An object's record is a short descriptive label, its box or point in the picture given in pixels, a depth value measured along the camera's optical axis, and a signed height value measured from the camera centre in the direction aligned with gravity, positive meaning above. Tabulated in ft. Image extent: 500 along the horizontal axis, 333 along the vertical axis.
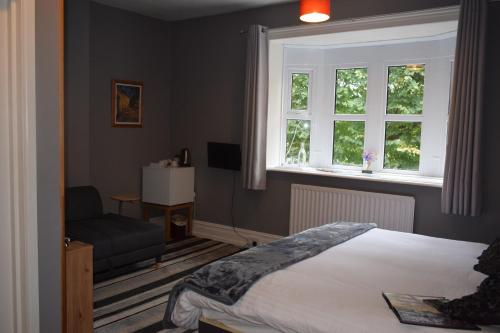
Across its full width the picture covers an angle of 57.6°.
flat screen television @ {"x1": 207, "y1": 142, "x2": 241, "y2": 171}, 16.52 -0.93
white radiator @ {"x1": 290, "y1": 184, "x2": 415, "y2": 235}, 13.67 -2.34
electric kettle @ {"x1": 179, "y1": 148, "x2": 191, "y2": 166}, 17.85 -1.10
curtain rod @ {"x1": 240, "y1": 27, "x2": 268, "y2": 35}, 16.29 +3.57
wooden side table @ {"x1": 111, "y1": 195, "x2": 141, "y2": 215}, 15.42 -2.43
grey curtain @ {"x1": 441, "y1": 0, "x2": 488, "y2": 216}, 11.75 +0.55
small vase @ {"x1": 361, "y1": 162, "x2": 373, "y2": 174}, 15.53 -1.15
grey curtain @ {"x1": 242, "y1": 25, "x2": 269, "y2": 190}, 15.64 +0.80
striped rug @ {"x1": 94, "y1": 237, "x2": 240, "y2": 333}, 10.34 -4.39
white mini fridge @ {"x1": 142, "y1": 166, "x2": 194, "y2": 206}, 16.84 -2.14
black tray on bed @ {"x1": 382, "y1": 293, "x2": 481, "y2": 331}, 6.18 -2.49
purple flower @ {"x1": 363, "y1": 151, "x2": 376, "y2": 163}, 15.74 -0.77
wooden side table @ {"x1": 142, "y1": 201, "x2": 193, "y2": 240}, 16.99 -3.18
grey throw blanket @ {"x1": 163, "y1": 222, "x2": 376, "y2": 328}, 7.49 -2.44
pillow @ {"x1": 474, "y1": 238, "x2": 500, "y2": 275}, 8.09 -2.25
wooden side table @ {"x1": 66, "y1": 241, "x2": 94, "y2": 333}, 7.72 -2.82
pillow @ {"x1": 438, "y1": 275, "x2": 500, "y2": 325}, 6.13 -2.32
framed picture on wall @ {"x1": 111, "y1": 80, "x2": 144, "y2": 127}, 16.98 +0.91
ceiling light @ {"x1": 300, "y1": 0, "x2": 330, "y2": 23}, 8.99 +2.49
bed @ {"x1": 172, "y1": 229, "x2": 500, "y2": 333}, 6.43 -2.51
